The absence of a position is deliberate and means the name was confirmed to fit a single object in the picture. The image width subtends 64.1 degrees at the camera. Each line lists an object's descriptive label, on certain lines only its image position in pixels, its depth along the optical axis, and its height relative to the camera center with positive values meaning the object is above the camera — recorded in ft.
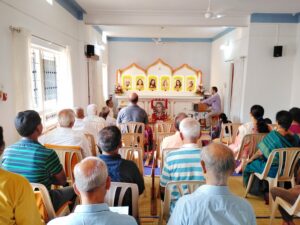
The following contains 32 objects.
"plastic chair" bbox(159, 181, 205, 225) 5.01 -2.32
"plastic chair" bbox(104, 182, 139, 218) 4.81 -2.22
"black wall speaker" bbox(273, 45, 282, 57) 16.71 +2.29
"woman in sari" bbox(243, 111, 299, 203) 7.65 -1.80
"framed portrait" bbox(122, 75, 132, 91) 29.53 -0.06
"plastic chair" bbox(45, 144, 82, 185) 7.39 -2.30
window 11.83 -0.03
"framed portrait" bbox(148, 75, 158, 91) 29.60 -0.01
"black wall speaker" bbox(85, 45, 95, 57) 17.78 +2.29
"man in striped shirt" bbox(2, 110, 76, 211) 5.32 -1.71
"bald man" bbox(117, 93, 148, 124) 13.00 -1.74
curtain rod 8.50 +1.83
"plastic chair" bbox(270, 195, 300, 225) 5.79 -3.11
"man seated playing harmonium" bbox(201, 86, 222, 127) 21.51 -1.90
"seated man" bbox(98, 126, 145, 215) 5.27 -1.76
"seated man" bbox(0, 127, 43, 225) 3.65 -1.87
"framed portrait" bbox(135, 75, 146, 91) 29.57 -0.03
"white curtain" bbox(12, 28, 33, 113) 8.68 +0.44
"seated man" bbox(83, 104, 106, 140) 11.00 -1.94
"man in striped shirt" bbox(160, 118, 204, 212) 5.65 -1.98
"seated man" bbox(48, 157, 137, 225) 3.08 -1.61
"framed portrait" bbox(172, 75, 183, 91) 29.63 -0.09
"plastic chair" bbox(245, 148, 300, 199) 7.51 -2.62
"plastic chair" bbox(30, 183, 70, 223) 4.73 -2.45
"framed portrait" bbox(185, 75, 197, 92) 29.71 -0.07
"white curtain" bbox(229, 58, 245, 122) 18.57 -0.49
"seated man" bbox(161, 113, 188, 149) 7.97 -1.98
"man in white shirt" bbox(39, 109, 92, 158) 7.91 -1.81
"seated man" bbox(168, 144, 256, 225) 3.55 -1.80
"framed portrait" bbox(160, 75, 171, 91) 29.63 -0.10
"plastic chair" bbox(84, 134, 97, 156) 9.91 -2.55
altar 29.43 +0.29
